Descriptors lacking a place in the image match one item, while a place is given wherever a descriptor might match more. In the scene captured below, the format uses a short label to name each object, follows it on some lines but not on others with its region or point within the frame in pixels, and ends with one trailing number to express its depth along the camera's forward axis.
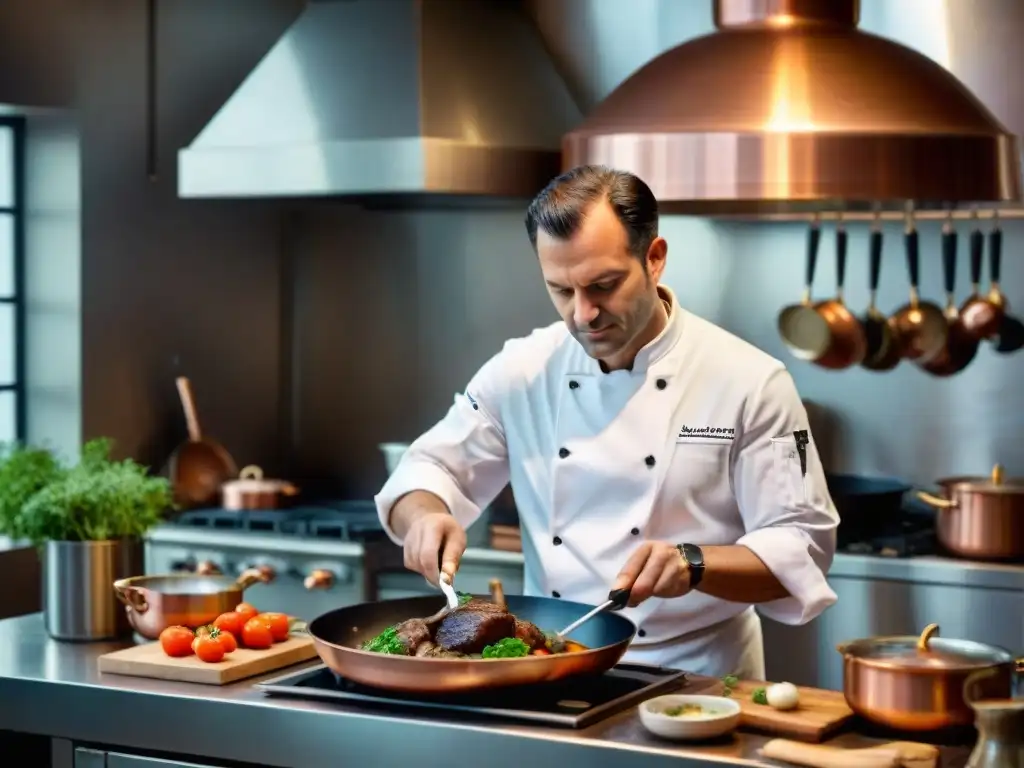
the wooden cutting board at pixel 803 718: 2.45
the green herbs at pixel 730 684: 2.66
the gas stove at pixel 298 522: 4.79
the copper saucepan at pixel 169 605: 3.04
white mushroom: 2.52
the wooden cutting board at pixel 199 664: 2.79
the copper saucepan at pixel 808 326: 4.69
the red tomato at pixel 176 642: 2.86
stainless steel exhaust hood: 4.45
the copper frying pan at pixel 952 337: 4.56
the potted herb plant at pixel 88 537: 3.21
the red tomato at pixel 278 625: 2.98
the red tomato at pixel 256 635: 2.92
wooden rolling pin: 2.28
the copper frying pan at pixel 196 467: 5.11
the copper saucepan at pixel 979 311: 4.52
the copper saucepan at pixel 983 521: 4.22
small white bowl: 2.40
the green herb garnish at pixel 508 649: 2.56
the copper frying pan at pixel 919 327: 4.59
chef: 2.92
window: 5.00
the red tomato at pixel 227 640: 2.85
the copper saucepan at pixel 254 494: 5.11
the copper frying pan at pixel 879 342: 4.65
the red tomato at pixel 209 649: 2.82
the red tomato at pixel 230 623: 2.95
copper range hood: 3.12
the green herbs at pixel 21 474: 3.60
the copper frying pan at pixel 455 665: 2.51
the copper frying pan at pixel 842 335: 4.65
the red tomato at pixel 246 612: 2.98
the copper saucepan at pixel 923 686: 2.41
